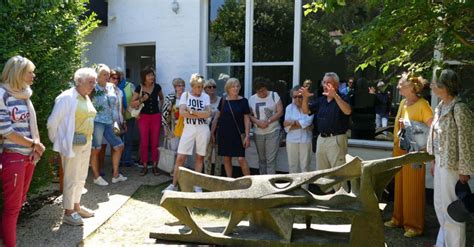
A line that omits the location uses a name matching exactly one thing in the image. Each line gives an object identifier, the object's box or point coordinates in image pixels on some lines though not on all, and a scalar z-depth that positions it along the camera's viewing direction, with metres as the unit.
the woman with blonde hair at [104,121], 6.89
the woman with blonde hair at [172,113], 7.60
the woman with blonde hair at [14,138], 4.02
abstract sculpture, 3.84
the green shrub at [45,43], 4.72
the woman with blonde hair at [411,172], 4.84
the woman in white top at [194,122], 6.59
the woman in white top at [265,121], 6.79
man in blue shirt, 5.57
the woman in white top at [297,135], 6.35
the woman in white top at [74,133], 4.86
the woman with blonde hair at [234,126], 6.67
